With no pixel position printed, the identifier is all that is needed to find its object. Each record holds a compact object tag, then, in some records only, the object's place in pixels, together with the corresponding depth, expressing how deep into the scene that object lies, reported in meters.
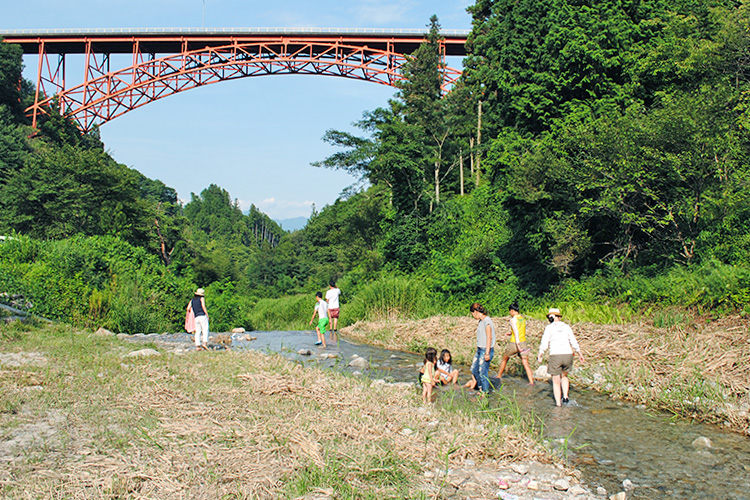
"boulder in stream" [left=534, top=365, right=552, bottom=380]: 10.04
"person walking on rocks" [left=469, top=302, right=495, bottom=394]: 8.56
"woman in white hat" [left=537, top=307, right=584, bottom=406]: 8.03
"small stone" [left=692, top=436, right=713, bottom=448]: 6.36
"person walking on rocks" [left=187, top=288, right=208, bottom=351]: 11.96
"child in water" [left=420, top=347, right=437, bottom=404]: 8.34
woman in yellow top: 9.50
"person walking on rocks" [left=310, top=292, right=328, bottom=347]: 14.26
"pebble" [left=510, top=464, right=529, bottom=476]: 5.18
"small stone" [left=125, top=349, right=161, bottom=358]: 9.78
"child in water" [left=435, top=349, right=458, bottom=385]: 9.55
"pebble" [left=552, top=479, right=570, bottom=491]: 4.93
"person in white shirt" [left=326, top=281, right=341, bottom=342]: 15.33
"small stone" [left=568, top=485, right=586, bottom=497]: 4.88
